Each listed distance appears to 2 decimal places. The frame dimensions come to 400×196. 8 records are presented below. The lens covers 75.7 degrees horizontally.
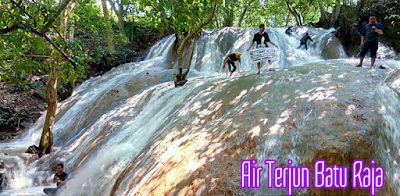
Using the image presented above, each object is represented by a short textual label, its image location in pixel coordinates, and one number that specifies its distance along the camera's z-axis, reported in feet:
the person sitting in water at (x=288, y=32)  49.88
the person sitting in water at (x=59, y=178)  19.80
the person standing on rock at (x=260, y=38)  24.14
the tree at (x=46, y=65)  12.89
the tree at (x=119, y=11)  65.87
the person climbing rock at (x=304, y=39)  43.91
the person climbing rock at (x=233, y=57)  27.88
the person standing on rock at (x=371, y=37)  19.58
